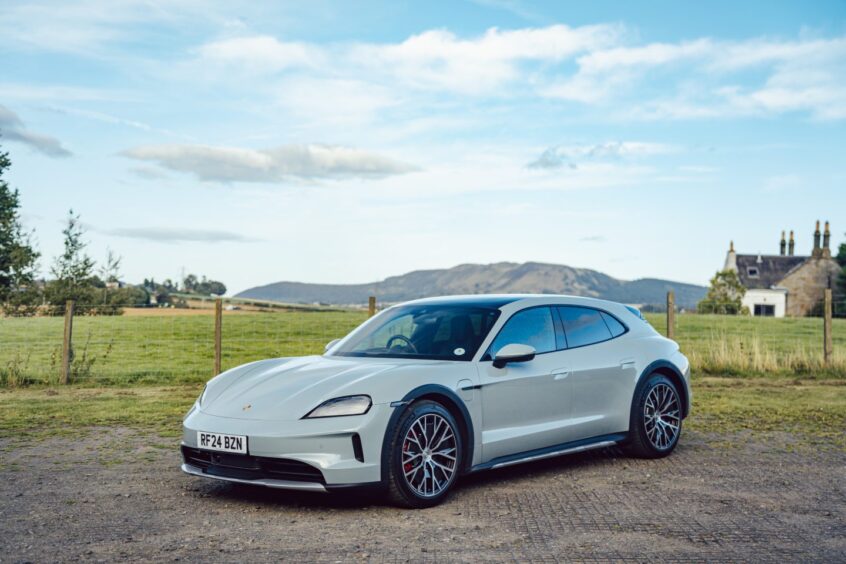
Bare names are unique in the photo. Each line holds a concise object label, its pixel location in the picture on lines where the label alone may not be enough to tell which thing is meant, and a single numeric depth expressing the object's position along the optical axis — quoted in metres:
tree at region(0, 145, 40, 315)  32.47
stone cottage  87.44
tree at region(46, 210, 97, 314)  41.84
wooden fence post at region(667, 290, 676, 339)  17.81
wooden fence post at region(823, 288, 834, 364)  18.09
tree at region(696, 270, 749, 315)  74.50
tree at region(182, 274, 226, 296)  77.16
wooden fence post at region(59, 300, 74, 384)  16.11
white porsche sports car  6.16
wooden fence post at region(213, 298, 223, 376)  16.19
